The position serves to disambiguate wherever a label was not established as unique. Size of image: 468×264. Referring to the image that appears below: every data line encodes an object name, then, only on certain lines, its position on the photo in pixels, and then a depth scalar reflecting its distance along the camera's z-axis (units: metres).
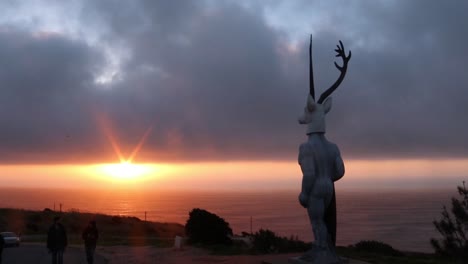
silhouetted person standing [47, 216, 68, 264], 15.20
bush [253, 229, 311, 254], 19.02
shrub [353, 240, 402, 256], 21.28
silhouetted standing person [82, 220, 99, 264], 16.00
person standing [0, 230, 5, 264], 15.07
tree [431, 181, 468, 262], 22.73
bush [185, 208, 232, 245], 22.31
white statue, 12.34
